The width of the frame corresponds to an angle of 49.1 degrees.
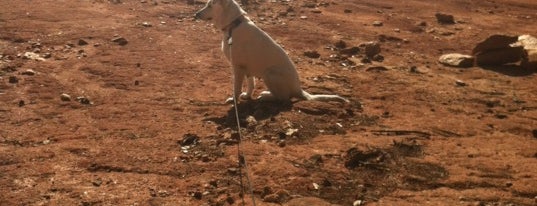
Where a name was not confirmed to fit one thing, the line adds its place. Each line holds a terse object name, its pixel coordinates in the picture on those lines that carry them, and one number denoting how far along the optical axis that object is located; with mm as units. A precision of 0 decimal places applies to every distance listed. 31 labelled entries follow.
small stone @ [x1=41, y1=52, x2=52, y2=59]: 10091
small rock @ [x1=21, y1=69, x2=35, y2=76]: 9078
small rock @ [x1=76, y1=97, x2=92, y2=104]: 8070
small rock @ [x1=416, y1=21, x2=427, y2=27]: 13863
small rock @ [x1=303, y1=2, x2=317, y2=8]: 15055
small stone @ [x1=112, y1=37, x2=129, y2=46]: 11023
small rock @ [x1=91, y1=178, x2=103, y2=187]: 5598
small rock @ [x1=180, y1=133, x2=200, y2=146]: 6668
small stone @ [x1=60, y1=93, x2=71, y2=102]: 8125
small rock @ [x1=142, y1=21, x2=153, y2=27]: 12408
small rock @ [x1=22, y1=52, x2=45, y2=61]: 9922
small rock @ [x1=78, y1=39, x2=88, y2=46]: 10834
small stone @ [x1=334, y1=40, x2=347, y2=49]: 11648
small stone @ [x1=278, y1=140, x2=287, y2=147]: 6637
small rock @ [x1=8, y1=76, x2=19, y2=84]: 8672
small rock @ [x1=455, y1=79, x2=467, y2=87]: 9719
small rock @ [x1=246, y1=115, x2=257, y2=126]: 7227
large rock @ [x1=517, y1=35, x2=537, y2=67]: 10655
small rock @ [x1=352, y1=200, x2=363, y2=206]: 5324
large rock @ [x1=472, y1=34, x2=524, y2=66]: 10938
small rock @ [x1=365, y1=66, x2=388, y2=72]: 10273
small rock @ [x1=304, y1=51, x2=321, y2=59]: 10992
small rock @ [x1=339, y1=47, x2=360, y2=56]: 11227
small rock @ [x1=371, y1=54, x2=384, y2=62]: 10964
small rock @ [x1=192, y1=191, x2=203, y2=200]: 5406
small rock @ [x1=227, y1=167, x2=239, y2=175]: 5891
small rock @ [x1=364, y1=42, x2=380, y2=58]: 11141
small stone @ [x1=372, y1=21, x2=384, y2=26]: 13659
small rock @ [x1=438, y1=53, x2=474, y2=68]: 10906
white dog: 7906
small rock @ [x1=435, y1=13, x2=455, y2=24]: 14225
